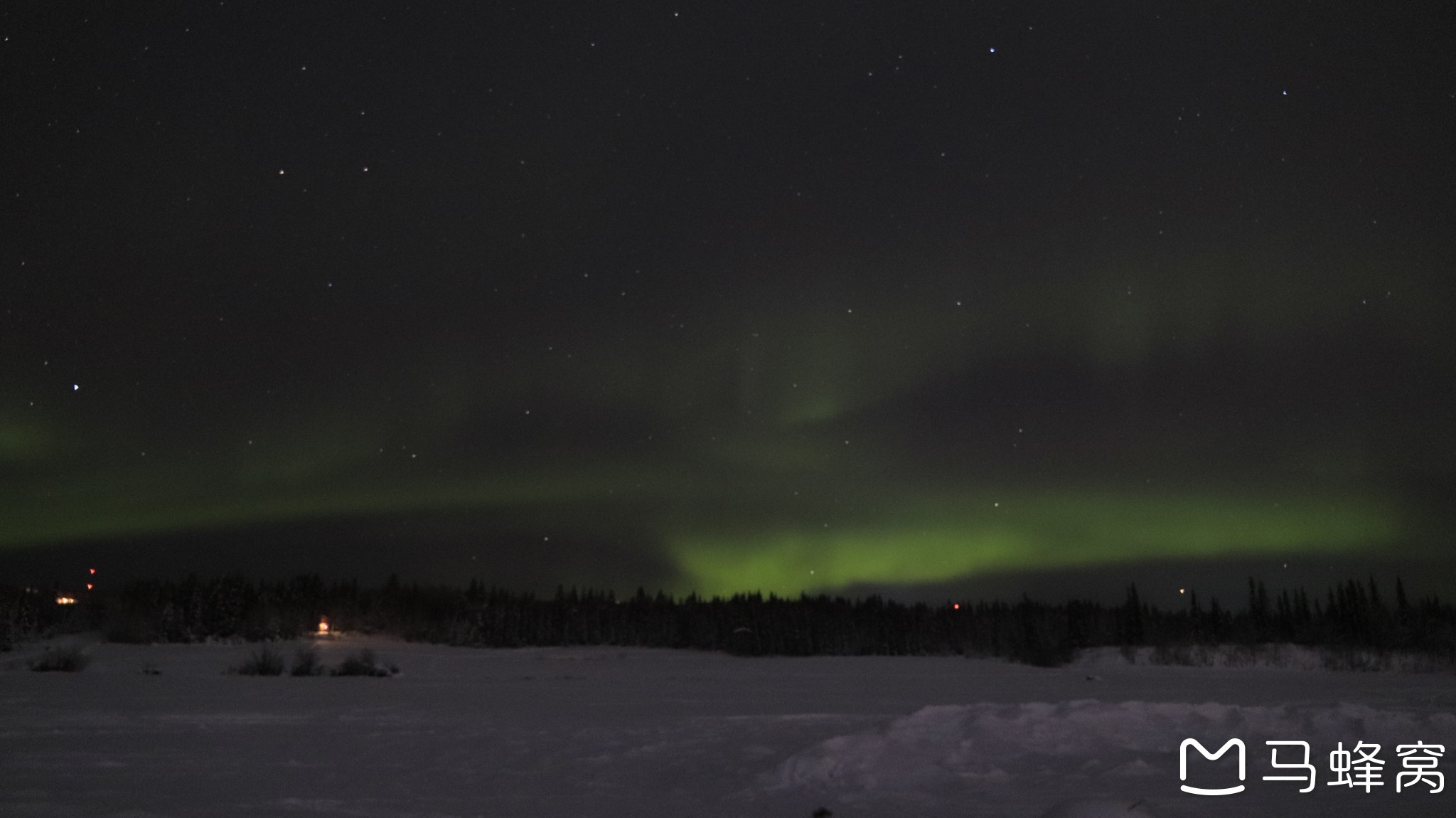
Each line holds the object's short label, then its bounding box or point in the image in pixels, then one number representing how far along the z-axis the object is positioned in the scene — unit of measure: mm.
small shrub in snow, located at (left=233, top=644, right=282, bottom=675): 22359
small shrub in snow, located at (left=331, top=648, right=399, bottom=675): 23344
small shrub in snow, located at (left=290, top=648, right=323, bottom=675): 22516
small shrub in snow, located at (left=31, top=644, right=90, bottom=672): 21062
